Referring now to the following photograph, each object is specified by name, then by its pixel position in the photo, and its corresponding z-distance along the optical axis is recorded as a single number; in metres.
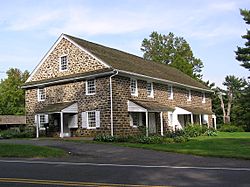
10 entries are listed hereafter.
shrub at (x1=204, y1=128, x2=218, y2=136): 33.09
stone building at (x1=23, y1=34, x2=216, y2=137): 27.60
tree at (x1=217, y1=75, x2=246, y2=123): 61.11
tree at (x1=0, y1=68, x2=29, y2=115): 65.94
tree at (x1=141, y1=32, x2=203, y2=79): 66.19
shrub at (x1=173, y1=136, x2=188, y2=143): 23.45
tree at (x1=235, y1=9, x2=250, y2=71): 40.88
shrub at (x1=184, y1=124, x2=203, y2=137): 30.94
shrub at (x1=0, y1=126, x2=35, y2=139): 30.98
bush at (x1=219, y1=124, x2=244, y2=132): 43.43
